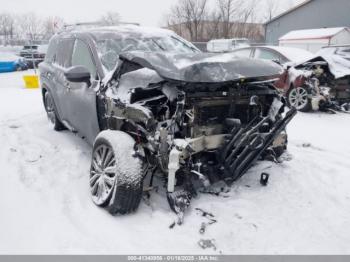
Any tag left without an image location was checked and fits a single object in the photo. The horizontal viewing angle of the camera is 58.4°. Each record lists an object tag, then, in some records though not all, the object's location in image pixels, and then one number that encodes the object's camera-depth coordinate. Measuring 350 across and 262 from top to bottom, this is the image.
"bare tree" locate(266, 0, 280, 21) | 49.69
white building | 18.09
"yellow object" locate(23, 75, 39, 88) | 11.30
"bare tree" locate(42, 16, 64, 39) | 47.19
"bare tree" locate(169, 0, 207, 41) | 31.88
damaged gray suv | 2.88
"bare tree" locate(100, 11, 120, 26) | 38.77
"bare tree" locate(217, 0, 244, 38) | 32.91
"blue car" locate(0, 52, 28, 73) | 17.58
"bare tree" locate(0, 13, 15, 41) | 52.56
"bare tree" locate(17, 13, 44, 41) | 54.42
